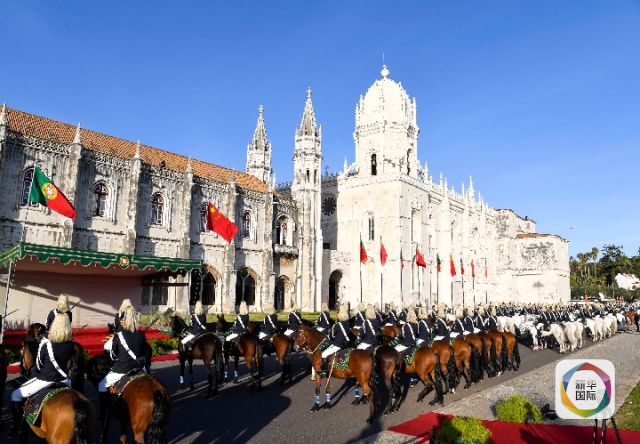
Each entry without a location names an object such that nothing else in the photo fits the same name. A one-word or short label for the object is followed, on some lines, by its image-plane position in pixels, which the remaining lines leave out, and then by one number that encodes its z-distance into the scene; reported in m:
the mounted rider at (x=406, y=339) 11.97
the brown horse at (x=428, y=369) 11.05
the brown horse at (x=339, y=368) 10.02
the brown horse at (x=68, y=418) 5.55
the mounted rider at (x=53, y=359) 6.44
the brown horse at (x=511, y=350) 15.50
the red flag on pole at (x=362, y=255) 36.02
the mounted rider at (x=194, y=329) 12.70
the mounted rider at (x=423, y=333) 12.86
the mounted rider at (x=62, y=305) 8.42
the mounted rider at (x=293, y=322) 14.37
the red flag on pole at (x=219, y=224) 24.08
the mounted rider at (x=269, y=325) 14.47
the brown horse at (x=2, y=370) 8.21
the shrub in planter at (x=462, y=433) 6.93
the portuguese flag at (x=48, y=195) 18.33
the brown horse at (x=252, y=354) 12.32
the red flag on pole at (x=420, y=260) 38.97
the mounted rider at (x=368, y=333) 11.63
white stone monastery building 21.94
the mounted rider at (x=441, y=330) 13.21
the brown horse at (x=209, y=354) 11.51
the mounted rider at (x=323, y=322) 13.41
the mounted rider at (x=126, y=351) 7.12
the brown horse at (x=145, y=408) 6.43
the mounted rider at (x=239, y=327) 13.77
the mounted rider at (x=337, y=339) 10.97
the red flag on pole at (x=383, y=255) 38.81
